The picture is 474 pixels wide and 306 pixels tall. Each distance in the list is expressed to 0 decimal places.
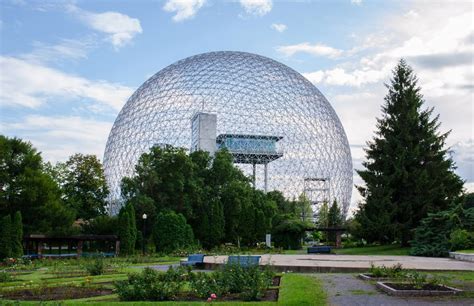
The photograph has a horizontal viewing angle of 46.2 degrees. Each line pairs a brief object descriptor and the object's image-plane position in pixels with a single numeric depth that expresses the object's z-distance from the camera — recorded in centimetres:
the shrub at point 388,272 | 1635
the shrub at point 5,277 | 1877
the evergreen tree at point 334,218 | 7231
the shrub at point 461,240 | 3122
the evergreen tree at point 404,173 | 3809
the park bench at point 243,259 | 1496
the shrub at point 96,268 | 2127
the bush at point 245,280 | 1244
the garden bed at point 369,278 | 1619
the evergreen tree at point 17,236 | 3422
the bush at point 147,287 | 1245
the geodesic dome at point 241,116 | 6675
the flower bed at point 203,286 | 1248
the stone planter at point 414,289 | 1268
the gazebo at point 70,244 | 3700
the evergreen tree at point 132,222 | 4050
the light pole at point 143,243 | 3988
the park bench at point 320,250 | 4012
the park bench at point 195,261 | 2414
